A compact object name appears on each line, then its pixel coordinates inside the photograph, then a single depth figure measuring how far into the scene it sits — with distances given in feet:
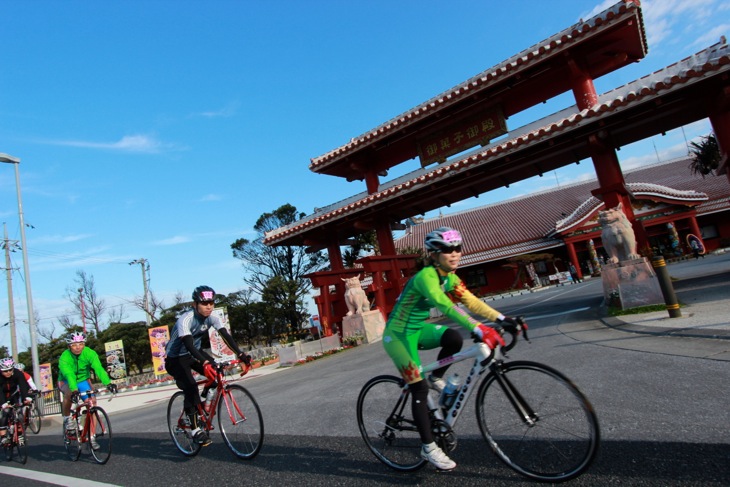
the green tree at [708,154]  50.01
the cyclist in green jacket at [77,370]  19.95
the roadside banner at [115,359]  81.64
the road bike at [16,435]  21.97
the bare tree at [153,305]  138.83
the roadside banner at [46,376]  80.94
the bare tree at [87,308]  136.46
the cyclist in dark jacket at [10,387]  23.27
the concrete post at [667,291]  23.65
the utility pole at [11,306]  83.99
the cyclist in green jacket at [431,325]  9.82
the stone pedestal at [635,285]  28.78
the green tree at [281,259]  96.87
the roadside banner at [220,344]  63.31
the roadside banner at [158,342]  73.20
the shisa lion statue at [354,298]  52.16
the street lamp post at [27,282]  57.11
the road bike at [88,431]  18.80
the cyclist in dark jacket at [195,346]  15.61
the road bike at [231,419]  14.67
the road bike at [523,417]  8.64
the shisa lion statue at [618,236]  30.22
